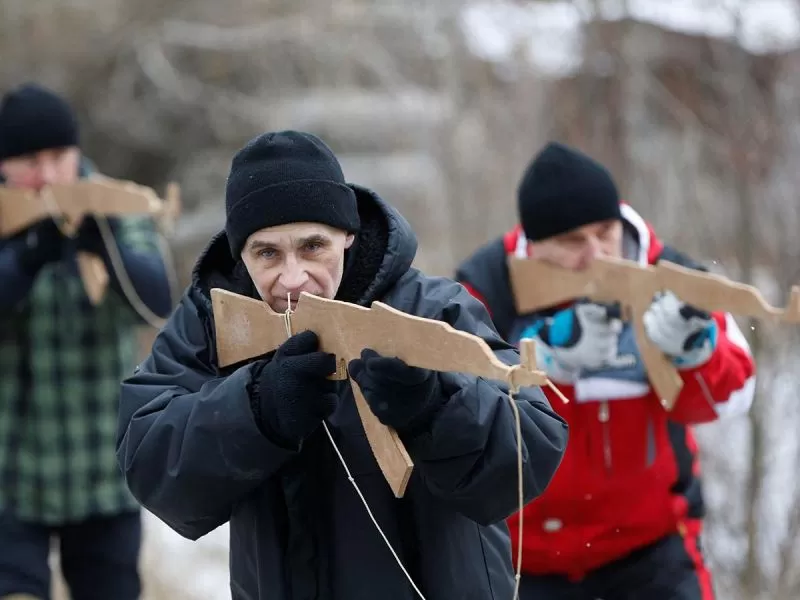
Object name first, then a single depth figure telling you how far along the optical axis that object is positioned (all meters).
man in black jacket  3.97
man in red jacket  6.18
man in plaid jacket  7.64
